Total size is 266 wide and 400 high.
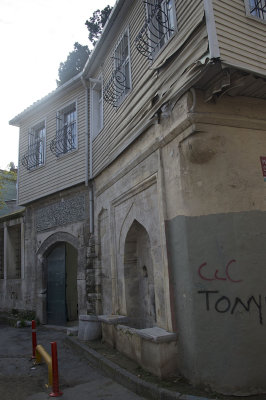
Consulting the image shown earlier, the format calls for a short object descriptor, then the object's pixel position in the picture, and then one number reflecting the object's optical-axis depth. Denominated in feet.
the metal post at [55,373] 15.06
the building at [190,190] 13.97
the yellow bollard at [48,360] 15.47
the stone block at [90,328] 24.26
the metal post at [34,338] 20.93
